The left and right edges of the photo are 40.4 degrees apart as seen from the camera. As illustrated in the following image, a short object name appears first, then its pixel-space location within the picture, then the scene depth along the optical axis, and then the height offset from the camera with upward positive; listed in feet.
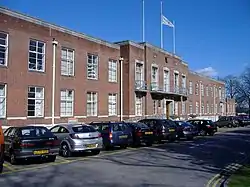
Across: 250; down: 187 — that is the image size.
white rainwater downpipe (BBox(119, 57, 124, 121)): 116.88 +9.36
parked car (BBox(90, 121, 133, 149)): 61.36 -3.83
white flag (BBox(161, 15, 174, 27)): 139.96 +37.84
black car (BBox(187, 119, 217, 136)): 106.01 -4.50
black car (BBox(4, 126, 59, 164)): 43.42 -4.02
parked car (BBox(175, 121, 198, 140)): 85.81 -4.52
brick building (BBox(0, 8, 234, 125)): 77.30 +10.95
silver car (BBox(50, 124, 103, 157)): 51.55 -3.99
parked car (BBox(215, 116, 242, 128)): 171.12 -4.78
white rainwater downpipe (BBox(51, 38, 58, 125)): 86.43 +8.59
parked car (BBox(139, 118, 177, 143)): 76.07 -3.61
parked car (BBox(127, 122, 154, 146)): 68.28 -4.32
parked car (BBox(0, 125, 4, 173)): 37.20 -3.84
